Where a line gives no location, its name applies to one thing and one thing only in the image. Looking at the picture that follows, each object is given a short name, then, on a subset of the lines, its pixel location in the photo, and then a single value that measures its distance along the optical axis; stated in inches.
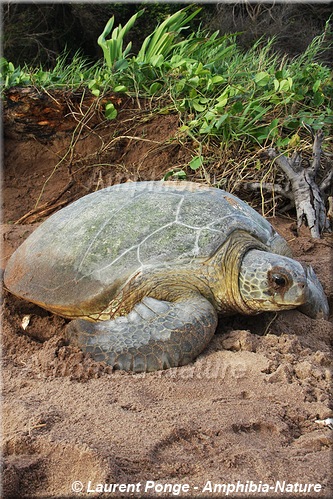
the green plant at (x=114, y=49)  173.5
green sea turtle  80.1
